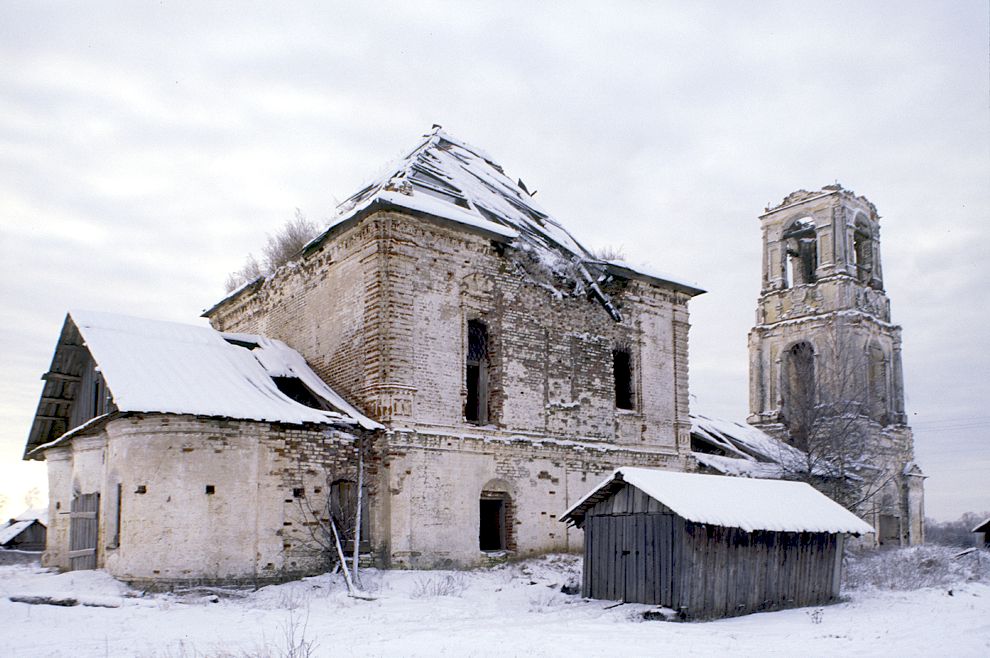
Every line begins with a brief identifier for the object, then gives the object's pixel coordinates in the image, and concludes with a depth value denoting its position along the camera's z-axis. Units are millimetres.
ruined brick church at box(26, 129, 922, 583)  13922
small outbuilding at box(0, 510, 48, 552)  27172
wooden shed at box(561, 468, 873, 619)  12250
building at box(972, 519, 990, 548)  34062
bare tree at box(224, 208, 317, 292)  22516
